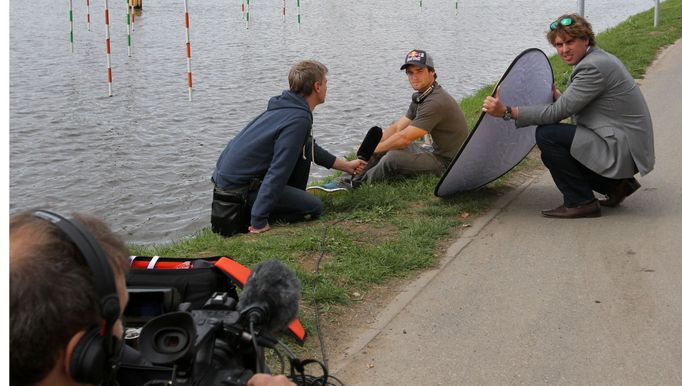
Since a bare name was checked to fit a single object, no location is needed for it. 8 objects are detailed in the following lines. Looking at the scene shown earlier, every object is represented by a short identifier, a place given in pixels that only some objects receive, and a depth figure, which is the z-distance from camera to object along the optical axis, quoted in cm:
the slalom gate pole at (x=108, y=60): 1709
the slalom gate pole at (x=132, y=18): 2746
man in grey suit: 620
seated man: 731
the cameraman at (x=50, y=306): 175
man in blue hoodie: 684
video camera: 213
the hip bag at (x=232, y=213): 707
